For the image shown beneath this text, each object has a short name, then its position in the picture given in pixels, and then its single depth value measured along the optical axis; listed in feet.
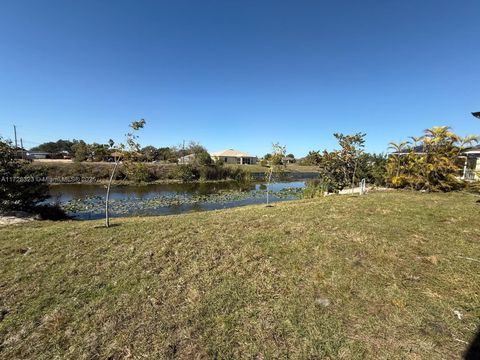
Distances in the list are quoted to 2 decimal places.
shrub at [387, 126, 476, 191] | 42.04
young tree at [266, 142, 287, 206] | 43.24
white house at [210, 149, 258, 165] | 231.30
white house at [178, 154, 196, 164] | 147.79
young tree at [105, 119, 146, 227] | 23.11
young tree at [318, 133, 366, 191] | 50.08
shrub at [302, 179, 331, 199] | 59.26
